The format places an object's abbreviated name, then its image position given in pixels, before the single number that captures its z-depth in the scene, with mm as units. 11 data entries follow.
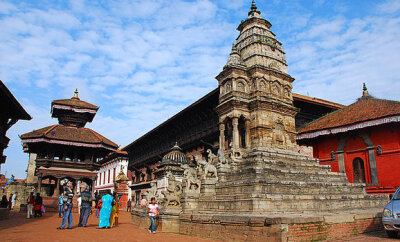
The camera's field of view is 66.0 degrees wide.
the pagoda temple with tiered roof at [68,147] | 27750
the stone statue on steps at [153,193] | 15682
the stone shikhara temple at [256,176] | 9508
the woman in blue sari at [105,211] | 11977
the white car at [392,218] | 8289
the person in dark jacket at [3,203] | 23906
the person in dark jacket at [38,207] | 19217
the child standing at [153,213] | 11633
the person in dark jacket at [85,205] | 11695
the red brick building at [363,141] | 16922
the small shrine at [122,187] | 34031
